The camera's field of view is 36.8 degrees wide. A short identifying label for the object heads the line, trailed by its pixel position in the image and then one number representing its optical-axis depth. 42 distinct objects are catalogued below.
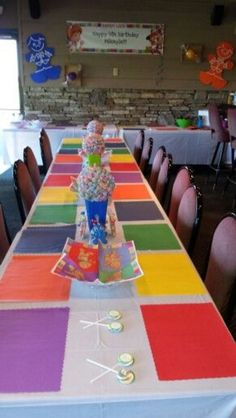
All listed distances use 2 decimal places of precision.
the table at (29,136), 4.93
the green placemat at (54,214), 1.82
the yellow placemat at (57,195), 2.13
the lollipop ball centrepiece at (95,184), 1.53
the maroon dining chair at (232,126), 3.92
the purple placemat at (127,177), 2.56
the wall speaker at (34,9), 5.39
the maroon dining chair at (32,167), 2.80
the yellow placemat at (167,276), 1.21
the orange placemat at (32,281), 1.18
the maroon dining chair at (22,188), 2.20
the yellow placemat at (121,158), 3.14
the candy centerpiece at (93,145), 2.52
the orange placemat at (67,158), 3.10
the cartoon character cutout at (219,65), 5.96
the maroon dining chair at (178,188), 2.16
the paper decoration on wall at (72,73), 5.83
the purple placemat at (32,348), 0.84
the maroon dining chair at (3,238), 1.79
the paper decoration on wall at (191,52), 5.86
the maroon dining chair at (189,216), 1.75
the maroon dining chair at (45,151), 3.53
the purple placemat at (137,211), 1.89
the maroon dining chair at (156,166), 2.87
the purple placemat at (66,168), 2.77
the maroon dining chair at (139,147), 3.90
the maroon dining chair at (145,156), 3.36
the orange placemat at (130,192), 2.22
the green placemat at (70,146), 3.71
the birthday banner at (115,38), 5.71
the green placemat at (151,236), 1.55
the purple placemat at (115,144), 3.82
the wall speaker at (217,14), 5.66
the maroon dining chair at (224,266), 1.41
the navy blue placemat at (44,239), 1.51
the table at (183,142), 5.15
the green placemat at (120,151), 3.51
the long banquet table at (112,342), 0.82
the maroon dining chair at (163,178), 2.51
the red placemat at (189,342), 0.88
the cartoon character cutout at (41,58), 5.69
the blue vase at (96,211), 1.61
